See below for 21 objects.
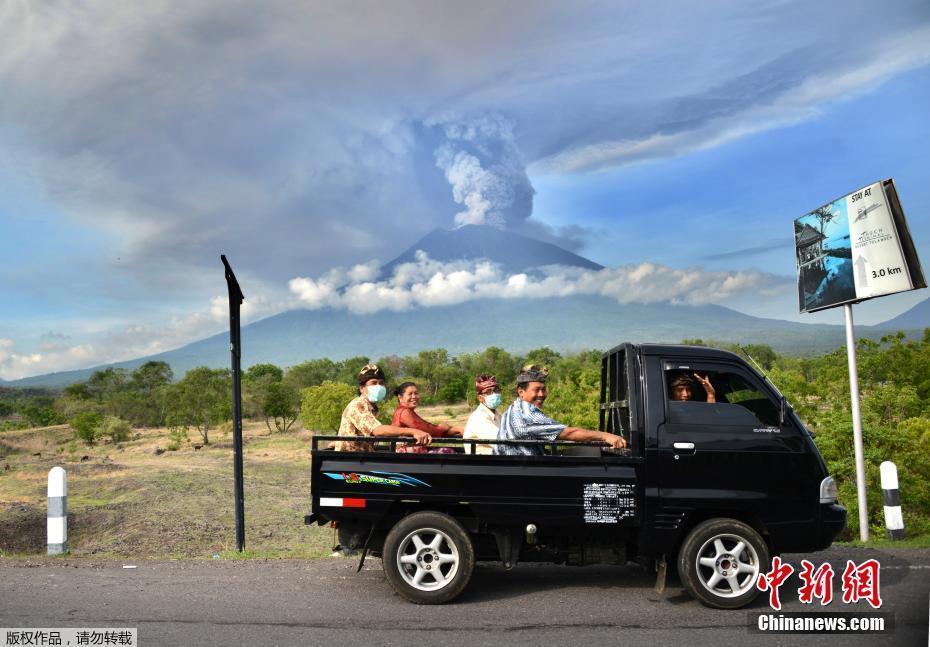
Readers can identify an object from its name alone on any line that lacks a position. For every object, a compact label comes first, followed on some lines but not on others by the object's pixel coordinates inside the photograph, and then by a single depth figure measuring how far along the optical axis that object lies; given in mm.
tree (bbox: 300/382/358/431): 38531
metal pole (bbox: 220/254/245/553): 9414
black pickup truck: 6332
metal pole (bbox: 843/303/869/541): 10789
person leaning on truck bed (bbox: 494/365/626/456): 6496
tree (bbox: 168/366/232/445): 47094
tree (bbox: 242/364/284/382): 105950
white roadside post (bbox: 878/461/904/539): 10273
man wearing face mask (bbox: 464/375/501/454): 7124
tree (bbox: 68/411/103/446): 45116
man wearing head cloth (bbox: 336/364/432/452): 6961
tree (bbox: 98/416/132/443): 48000
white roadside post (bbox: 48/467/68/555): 9078
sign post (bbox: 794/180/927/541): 10727
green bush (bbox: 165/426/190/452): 42500
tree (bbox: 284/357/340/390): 69188
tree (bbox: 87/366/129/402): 96250
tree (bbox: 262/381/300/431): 51344
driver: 6586
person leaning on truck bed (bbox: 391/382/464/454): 7172
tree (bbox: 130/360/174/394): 97562
